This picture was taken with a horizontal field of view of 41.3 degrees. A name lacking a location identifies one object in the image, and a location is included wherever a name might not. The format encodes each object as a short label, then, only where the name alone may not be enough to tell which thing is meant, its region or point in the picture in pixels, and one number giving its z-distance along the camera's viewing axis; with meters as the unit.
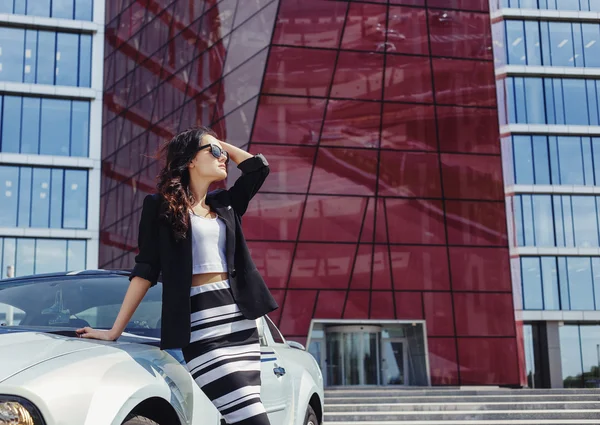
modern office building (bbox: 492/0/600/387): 36.12
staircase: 13.55
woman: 2.85
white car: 2.40
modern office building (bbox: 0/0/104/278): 35.19
